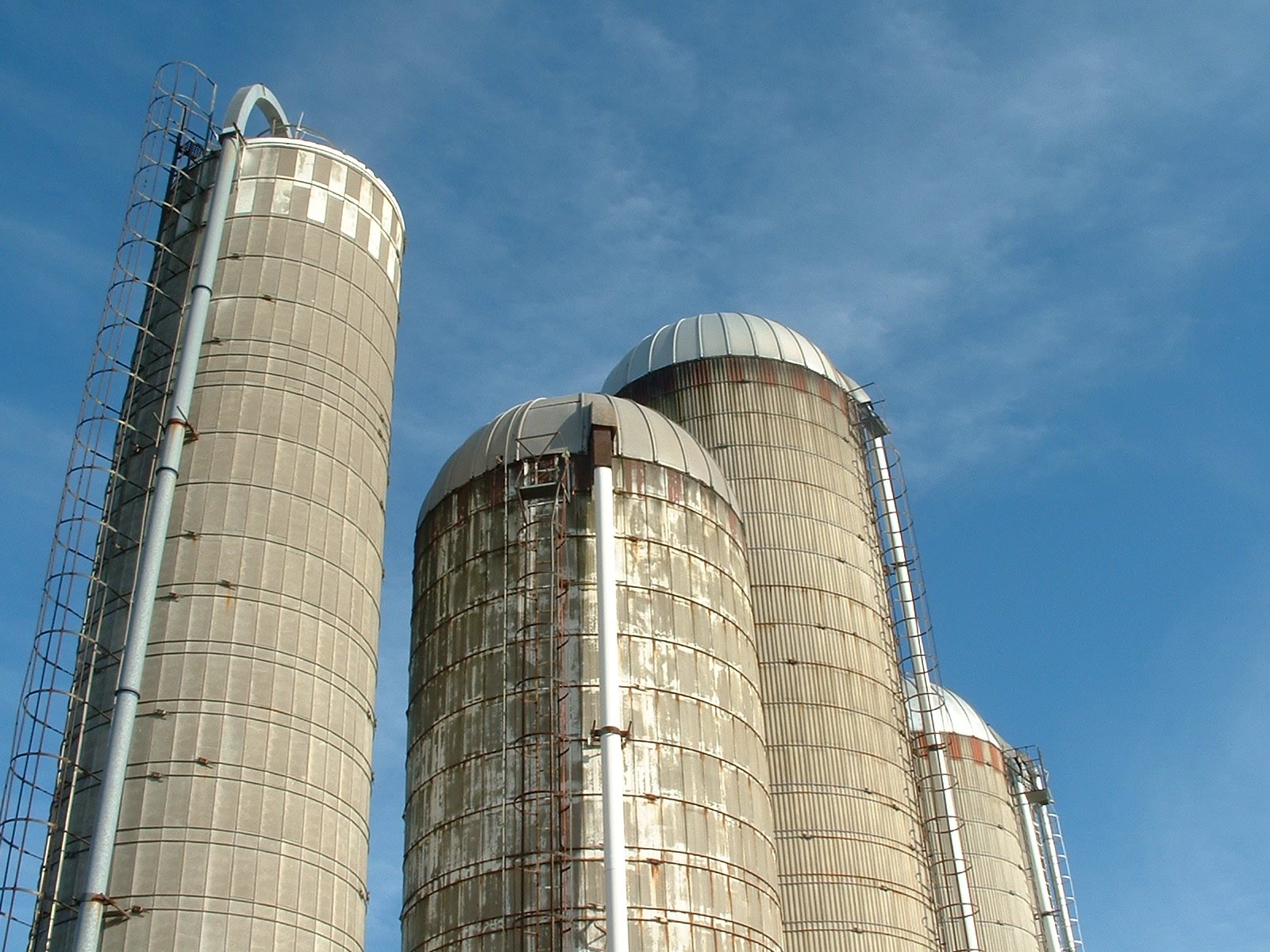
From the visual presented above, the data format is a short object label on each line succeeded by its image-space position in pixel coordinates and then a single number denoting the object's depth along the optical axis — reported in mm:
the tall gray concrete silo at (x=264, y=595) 26875
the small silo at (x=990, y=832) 51062
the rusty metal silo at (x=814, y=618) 36500
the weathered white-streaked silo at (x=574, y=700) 29609
